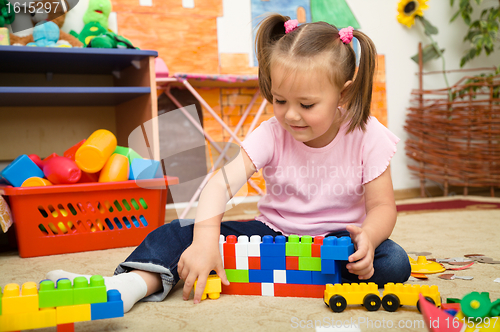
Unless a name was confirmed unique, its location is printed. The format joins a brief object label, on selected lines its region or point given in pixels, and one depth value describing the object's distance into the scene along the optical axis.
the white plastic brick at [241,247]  0.68
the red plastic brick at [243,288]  0.69
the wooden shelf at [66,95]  1.15
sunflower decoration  2.14
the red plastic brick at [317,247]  0.65
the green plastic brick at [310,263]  0.66
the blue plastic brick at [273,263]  0.67
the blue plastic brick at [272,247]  0.66
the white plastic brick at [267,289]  0.68
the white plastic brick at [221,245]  0.69
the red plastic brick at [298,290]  0.67
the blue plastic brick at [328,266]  0.64
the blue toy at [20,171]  1.10
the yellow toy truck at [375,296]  0.58
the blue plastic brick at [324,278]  0.66
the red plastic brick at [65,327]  0.51
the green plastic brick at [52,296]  0.49
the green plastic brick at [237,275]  0.69
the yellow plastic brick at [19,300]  0.48
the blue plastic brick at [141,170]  1.20
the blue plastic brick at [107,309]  0.50
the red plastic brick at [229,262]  0.69
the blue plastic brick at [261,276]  0.68
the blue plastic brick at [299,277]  0.67
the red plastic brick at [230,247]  0.68
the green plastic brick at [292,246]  0.66
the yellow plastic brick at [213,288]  0.67
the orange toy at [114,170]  1.16
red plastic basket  1.08
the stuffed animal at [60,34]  1.43
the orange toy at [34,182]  1.10
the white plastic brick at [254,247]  0.67
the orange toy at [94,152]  1.13
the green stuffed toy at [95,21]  1.45
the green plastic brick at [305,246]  0.65
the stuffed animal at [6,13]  1.34
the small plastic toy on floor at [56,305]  0.48
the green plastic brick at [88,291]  0.50
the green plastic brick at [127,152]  1.23
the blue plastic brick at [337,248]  0.61
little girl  0.67
